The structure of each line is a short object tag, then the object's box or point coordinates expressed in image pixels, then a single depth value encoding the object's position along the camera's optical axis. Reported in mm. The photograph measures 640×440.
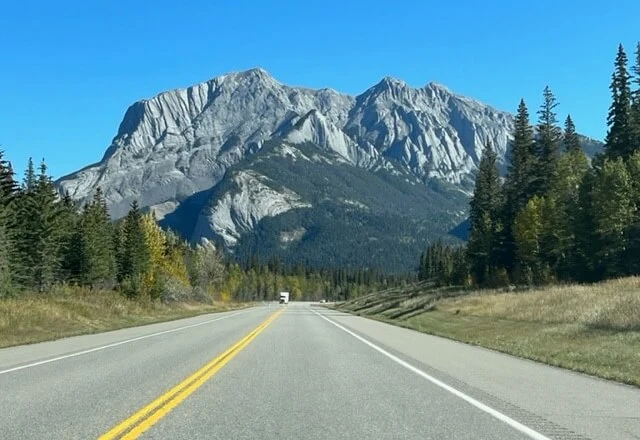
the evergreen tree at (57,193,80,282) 69062
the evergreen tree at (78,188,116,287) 70188
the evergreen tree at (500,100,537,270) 77750
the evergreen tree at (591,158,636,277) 56875
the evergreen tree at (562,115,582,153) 85881
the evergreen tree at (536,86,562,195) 74375
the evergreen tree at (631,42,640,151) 66375
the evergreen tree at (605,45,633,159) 67500
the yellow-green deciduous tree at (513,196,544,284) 69250
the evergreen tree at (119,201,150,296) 83750
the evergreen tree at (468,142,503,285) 82812
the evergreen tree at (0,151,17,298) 42744
